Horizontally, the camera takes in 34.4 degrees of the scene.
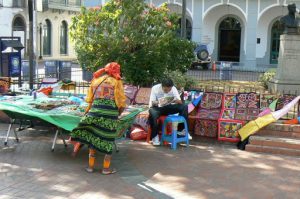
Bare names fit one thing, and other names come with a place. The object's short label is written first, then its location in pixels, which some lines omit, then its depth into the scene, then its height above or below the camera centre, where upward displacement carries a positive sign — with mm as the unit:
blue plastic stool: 8258 -1171
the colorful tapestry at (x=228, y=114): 8875 -857
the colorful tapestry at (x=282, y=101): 8969 -604
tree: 11070 +620
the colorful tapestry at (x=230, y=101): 9086 -628
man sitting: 8422 -674
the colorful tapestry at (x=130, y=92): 9984 -540
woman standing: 6578 -630
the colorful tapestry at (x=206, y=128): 8812 -1108
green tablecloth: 7172 -745
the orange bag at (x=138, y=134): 8812 -1233
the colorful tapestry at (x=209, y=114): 8955 -875
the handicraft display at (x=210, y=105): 9164 -715
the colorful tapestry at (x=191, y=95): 9492 -550
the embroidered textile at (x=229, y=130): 8602 -1121
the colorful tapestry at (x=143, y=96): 9951 -615
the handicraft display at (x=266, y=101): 9094 -615
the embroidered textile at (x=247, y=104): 8953 -673
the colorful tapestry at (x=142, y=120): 8883 -995
